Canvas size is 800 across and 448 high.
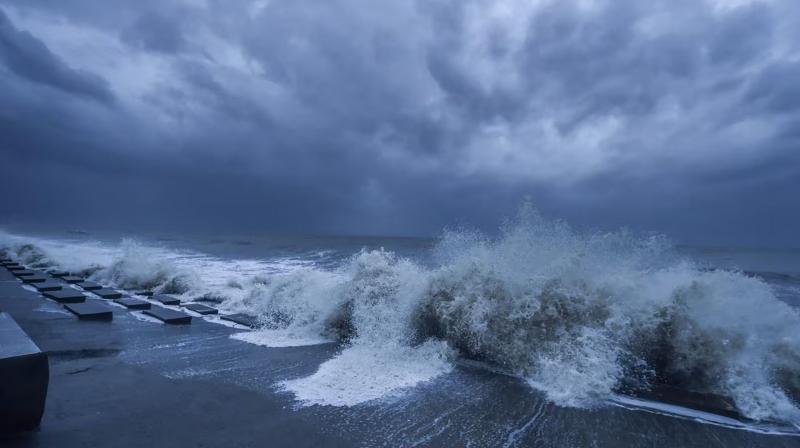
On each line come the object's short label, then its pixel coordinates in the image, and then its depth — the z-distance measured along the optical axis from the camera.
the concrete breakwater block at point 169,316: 7.46
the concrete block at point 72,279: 12.55
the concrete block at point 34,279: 11.73
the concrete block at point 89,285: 11.21
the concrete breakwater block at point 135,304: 8.63
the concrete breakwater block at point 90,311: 7.33
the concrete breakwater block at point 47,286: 10.10
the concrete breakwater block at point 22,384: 2.83
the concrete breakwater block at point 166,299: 9.66
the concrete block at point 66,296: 8.70
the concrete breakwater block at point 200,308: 8.72
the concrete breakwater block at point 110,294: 9.86
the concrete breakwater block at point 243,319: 7.88
